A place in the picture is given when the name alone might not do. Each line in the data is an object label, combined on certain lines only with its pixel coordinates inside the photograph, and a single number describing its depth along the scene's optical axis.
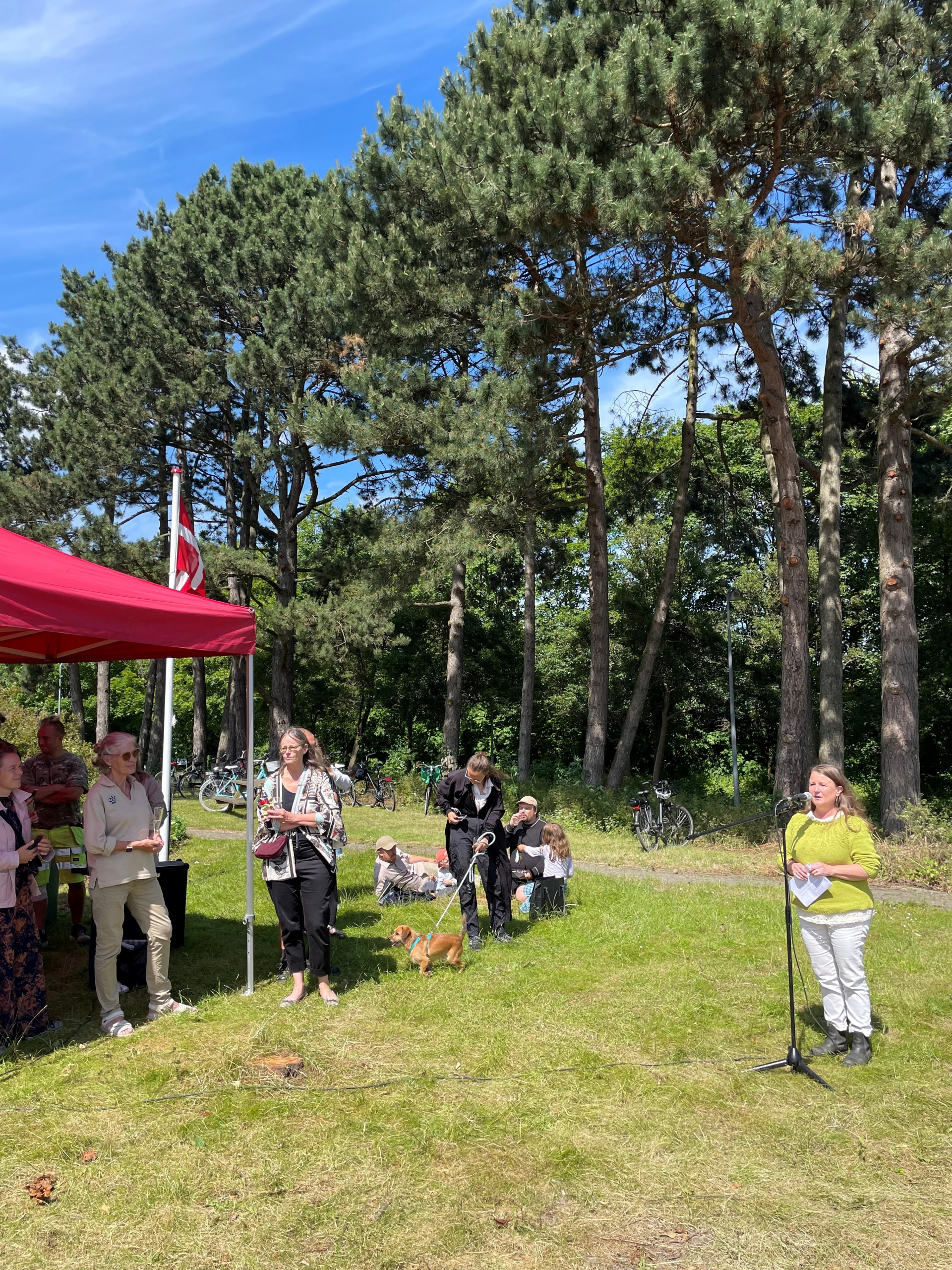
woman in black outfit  6.82
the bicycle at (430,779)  19.28
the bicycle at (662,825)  13.70
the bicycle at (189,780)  22.62
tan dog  6.07
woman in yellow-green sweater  4.54
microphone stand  4.44
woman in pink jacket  4.72
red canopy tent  4.69
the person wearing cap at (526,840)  8.38
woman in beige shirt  4.96
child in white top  8.36
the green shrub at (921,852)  10.12
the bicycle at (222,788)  17.94
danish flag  8.84
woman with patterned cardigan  5.34
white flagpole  7.97
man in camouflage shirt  6.57
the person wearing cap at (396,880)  8.30
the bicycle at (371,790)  19.41
